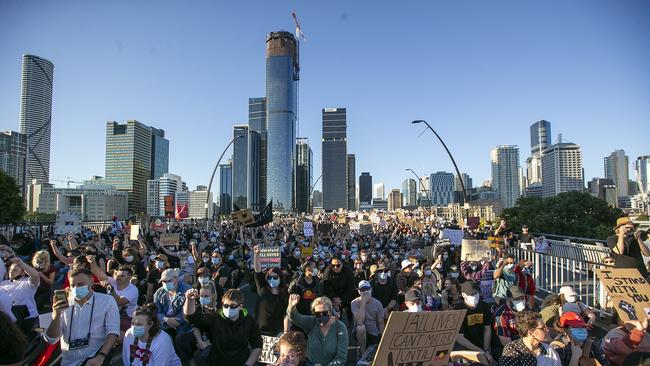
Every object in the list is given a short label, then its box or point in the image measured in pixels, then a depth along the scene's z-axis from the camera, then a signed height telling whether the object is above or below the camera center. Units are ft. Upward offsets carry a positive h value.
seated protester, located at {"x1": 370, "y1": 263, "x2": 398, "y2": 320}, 26.99 -4.84
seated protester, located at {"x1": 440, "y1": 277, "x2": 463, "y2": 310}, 23.55 -4.50
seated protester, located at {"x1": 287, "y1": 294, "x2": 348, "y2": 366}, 16.61 -4.82
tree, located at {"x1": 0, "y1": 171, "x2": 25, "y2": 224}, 166.61 +3.97
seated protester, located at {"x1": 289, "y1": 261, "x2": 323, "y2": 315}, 23.09 -4.36
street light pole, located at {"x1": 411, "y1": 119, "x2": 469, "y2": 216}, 80.02 +11.66
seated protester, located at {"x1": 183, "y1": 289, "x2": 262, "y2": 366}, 16.81 -4.77
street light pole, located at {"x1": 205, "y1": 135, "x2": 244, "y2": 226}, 99.60 +7.19
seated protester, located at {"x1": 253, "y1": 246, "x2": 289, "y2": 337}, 22.03 -4.76
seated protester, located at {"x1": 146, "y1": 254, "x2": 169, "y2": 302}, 26.85 -3.94
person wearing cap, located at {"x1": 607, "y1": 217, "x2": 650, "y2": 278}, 24.72 -2.29
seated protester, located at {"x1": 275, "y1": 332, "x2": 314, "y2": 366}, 13.17 -4.13
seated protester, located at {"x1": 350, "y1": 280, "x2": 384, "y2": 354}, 23.04 -5.64
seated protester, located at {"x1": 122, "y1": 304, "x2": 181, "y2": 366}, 14.80 -4.48
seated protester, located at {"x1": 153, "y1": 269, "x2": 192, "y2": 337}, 20.42 -4.33
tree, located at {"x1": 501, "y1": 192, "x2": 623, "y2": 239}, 101.63 -1.63
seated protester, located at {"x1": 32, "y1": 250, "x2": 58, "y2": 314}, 23.75 -3.75
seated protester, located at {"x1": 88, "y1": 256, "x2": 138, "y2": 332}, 20.68 -3.80
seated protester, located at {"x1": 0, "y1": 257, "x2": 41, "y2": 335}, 19.71 -3.56
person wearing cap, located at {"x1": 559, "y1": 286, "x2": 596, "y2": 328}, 19.76 -4.23
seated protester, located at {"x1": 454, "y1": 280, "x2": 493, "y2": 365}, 19.03 -4.77
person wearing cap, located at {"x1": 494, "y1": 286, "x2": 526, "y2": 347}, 19.20 -4.80
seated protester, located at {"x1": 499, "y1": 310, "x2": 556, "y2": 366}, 13.97 -4.43
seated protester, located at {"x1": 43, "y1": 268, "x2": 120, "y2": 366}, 15.12 -3.90
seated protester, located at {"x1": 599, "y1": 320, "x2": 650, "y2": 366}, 14.63 -4.47
